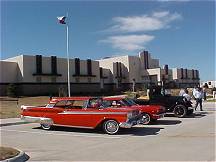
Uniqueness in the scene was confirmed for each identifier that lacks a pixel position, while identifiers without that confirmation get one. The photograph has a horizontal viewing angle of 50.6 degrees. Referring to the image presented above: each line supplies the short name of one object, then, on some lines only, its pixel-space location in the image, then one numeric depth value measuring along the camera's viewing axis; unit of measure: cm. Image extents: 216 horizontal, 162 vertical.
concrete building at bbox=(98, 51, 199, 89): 5384
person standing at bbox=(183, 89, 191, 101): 1408
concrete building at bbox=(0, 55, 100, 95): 3903
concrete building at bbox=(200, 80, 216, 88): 6941
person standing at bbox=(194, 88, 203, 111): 1543
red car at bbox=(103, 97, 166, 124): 1072
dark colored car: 1290
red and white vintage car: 889
